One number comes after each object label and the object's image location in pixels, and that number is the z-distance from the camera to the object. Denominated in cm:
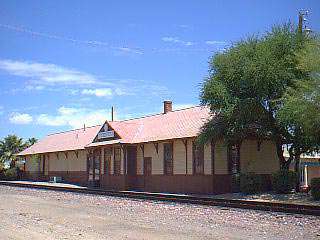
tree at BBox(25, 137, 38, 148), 6708
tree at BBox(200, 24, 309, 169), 2461
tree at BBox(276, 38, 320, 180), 2052
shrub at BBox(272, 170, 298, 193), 2494
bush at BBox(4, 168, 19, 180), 5409
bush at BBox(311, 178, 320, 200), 2131
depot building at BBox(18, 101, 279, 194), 2738
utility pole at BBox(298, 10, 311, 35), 2622
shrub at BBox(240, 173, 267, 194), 2588
